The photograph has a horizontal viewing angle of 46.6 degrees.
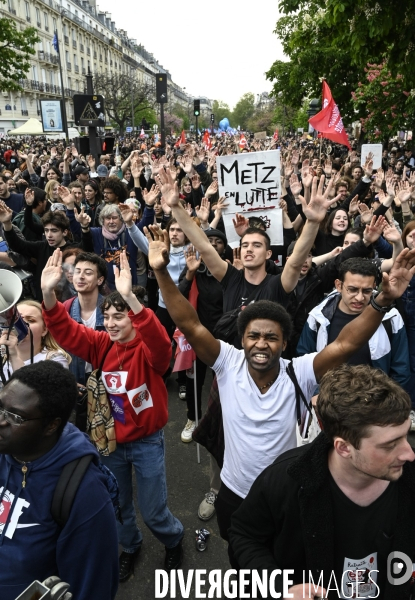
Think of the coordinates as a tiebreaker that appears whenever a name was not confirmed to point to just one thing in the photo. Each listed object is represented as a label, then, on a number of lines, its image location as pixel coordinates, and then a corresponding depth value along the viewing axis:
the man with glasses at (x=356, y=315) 3.25
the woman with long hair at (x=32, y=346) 2.73
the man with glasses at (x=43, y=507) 1.69
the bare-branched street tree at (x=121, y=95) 50.26
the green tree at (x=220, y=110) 142.88
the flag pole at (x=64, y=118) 19.53
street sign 11.09
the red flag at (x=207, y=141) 18.31
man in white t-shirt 2.29
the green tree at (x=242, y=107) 125.55
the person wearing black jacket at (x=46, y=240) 4.97
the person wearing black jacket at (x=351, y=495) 1.55
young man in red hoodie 2.70
